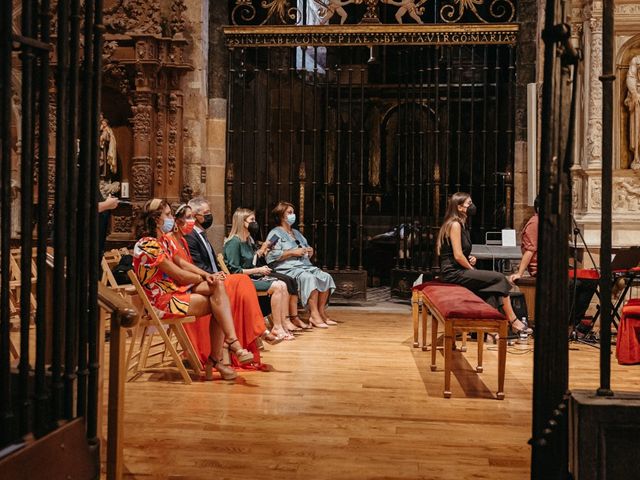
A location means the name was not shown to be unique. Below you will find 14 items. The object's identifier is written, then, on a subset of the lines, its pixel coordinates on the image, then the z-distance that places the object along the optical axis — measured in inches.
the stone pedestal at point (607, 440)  85.0
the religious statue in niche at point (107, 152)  378.6
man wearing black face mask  240.7
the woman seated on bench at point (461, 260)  259.1
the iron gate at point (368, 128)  380.8
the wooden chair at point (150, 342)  199.5
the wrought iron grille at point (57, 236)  87.4
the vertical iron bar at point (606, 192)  88.7
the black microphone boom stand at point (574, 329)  273.1
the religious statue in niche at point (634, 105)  335.6
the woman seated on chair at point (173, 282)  209.0
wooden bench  194.9
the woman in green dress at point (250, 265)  287.1
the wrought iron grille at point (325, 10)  379.6
